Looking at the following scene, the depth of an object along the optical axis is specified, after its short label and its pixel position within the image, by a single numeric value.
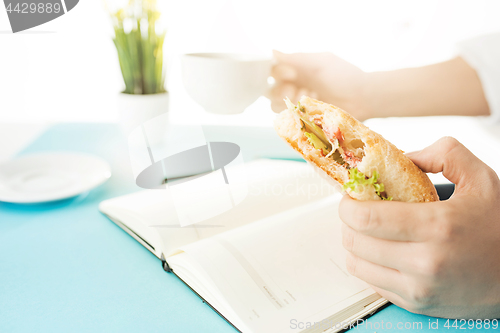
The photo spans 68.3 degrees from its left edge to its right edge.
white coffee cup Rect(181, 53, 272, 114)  0.95
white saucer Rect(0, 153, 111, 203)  0.88
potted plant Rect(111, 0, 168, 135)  1.16
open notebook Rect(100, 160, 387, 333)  0.52
